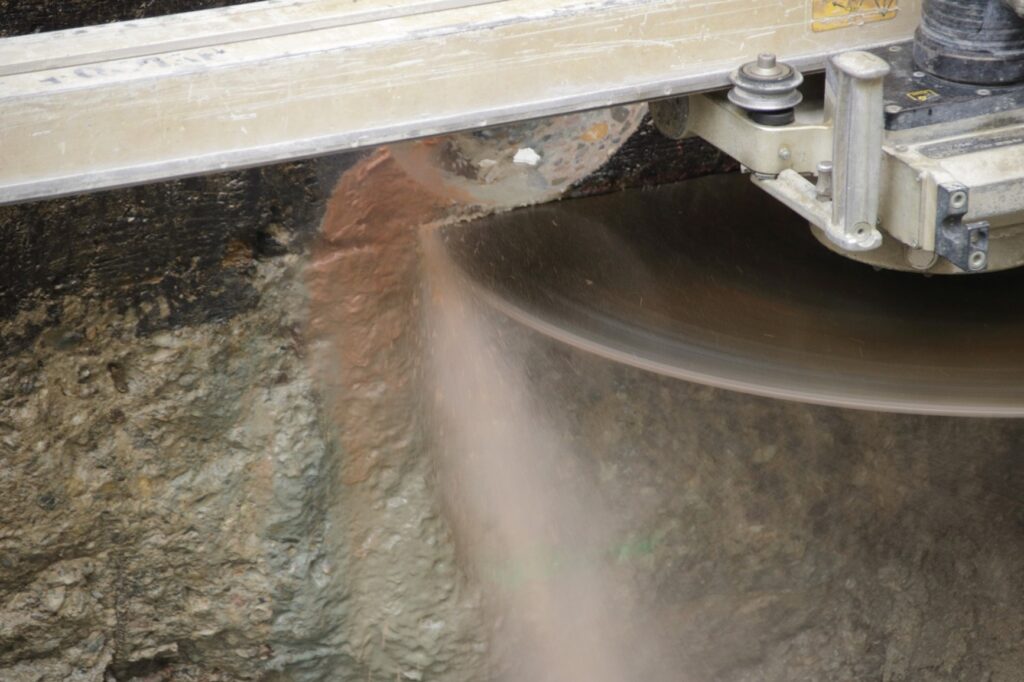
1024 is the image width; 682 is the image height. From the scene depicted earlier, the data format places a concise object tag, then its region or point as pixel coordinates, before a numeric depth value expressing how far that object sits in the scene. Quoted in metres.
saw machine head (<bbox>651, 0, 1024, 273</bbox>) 3.50
